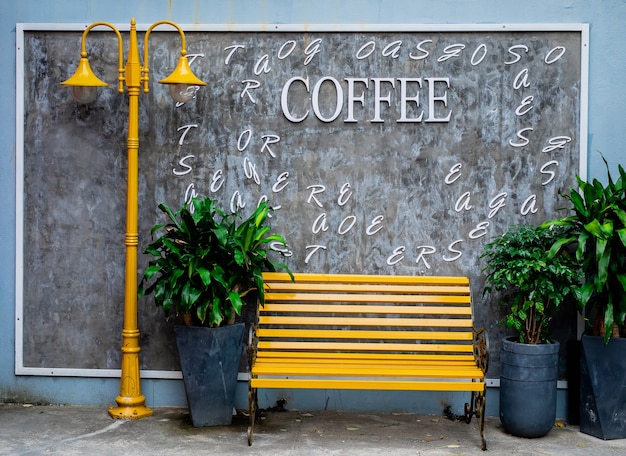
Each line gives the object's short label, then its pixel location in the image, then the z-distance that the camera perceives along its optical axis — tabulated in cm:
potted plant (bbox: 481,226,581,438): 548
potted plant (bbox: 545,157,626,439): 538
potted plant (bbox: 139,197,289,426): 561
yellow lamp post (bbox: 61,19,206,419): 588
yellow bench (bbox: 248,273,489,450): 569
